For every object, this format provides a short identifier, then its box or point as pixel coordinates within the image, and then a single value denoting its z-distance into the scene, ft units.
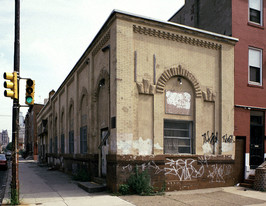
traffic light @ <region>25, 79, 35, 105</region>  31.37
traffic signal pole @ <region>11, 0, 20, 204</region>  30.96
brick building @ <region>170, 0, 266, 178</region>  47.06
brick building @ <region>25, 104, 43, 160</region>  166.73
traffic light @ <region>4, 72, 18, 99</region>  30.25
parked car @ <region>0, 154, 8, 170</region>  81.87
